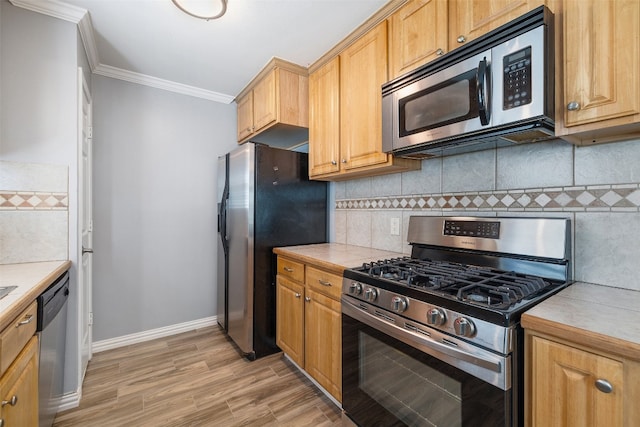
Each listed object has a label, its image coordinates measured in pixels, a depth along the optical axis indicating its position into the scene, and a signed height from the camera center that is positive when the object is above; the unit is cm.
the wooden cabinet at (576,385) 70 -45
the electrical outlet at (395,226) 202 -10
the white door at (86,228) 186 -11
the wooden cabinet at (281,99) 235 +96
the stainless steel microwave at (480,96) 105 +50
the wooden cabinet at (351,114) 176 +68
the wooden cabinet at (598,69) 91 +48
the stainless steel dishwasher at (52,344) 127 -66
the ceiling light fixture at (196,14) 160 +117
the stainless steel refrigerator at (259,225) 228 -10
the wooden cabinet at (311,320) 165 -70
